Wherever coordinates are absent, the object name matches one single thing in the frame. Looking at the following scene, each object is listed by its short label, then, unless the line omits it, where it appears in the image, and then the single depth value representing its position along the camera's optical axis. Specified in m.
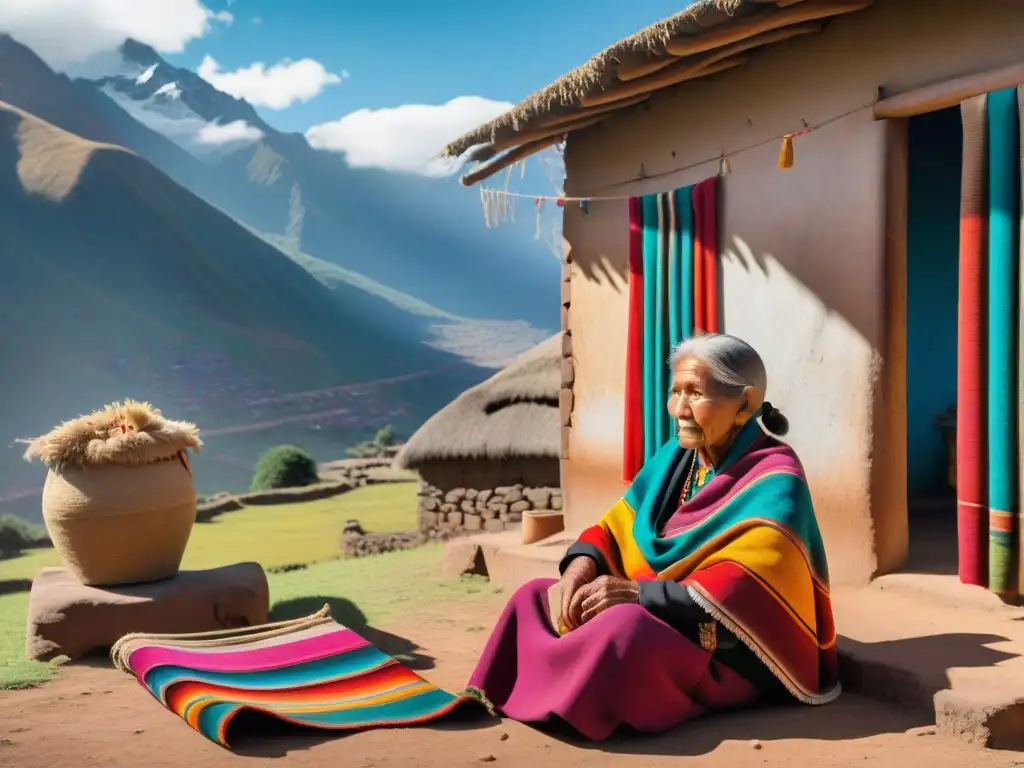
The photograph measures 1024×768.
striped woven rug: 3.16
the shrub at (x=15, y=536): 14.51
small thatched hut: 10.98
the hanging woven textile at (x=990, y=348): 4.11
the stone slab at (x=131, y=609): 4.64
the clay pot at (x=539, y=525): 7.17
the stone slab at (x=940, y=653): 2.99
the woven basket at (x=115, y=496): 4.89
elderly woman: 2.90
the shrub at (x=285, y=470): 20.45
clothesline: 5.00
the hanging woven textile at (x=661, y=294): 5.80
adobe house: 4.62
